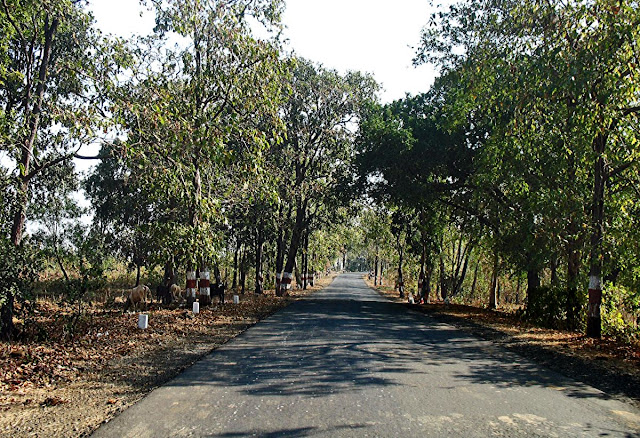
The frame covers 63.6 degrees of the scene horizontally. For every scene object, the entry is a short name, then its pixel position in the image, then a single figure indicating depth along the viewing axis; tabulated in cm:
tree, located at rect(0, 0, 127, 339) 1099
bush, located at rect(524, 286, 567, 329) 1739
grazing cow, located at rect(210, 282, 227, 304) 2286
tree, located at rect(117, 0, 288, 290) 1252
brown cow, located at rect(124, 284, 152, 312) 1975
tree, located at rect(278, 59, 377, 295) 3041
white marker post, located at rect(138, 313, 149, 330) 1330
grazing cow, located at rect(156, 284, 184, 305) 2259
